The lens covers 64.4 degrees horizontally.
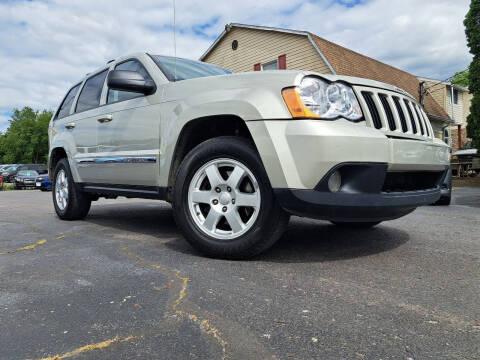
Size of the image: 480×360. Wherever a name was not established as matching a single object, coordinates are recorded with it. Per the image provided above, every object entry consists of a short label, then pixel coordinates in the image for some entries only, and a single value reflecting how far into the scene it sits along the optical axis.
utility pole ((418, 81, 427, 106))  19.90
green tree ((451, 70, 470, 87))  42.06
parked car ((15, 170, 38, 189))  22.41
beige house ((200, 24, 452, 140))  15.26
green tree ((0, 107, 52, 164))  61.91
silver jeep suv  2.37
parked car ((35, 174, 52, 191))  18.75
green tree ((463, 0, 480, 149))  15.30
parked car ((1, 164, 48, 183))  29.75
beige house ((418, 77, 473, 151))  23.75
